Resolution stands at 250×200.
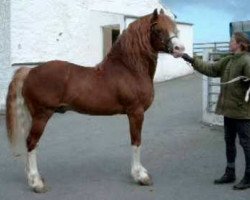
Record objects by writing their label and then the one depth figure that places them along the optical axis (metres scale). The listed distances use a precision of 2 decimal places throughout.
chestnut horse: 4.69
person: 4.58
